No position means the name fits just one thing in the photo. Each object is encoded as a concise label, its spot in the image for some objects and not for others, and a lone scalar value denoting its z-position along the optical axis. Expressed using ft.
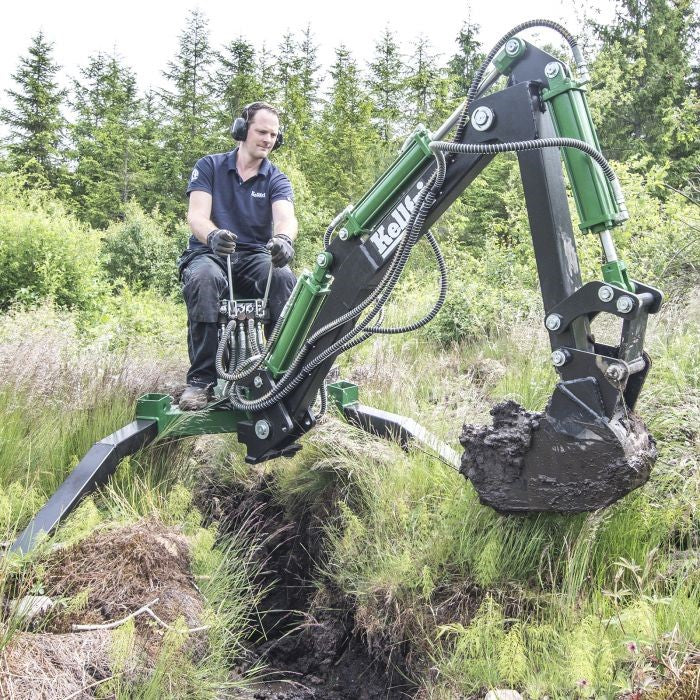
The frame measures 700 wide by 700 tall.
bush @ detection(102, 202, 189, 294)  52.70
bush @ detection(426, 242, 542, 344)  20.07
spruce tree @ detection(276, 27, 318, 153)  71.77
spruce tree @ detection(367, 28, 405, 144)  73.77
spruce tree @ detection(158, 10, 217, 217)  86.12
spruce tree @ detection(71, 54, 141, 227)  87.20
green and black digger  6.79
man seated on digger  11.36
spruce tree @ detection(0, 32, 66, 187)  86.53
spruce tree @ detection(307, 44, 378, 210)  66.74
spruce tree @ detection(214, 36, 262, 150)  82.17
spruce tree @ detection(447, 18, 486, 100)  70.74
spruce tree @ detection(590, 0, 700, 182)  53.72
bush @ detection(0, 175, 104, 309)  31.76
